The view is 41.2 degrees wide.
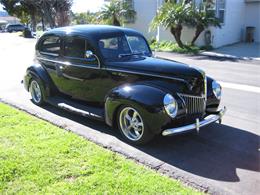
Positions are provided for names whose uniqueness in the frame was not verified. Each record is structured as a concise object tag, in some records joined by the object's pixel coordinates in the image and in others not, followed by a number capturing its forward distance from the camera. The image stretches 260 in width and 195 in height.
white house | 19.66
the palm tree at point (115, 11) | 23.73
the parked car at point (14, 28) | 52.94
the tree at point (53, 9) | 35.84
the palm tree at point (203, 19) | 18.11
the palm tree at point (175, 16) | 18.36
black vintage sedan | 4.94
